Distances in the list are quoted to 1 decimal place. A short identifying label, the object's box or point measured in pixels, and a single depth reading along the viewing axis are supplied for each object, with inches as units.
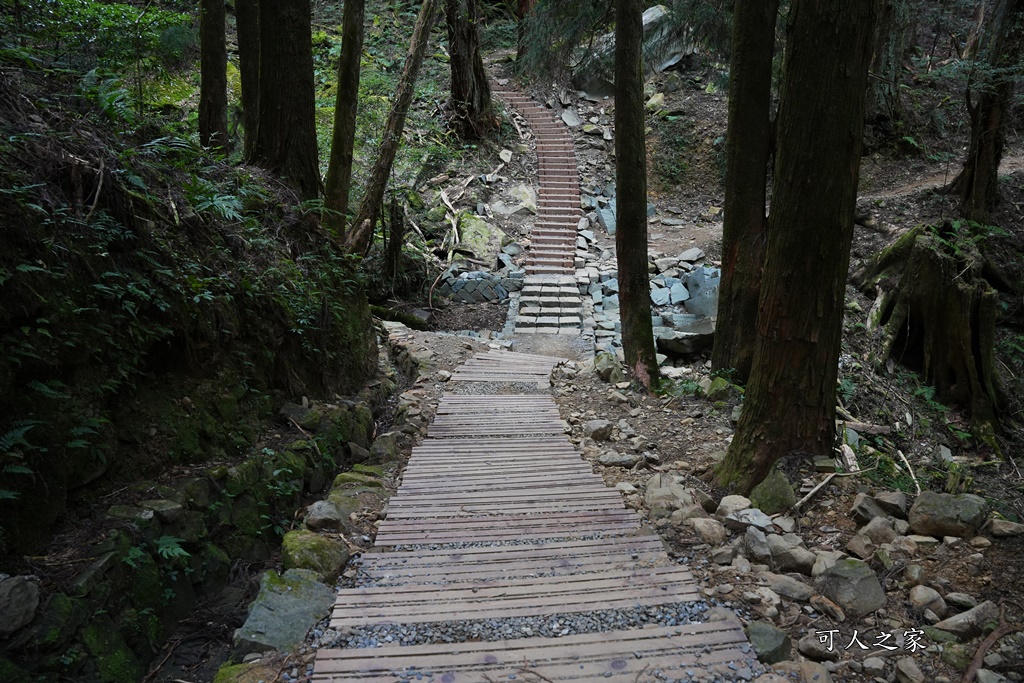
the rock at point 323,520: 140.6
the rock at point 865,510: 127.8
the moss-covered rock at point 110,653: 103.3
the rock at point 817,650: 97.8
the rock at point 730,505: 141.1
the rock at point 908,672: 91.0
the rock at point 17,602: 93.8
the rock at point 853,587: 107.9
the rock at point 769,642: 95.1
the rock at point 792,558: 118.9
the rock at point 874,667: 93.7
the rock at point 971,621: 98.0
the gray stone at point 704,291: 437.7
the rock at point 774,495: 138.4
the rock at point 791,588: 112.4
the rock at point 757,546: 123.9
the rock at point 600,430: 218.5
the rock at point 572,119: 737.0
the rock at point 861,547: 119.0
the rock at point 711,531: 134.2
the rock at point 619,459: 193.2
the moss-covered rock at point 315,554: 123.3
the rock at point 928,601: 104.2
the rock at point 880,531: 120.7
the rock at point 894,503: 127.1
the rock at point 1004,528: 114.3
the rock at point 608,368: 302.2
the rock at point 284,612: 100.2
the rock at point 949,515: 118.4
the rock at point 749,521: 132.6
